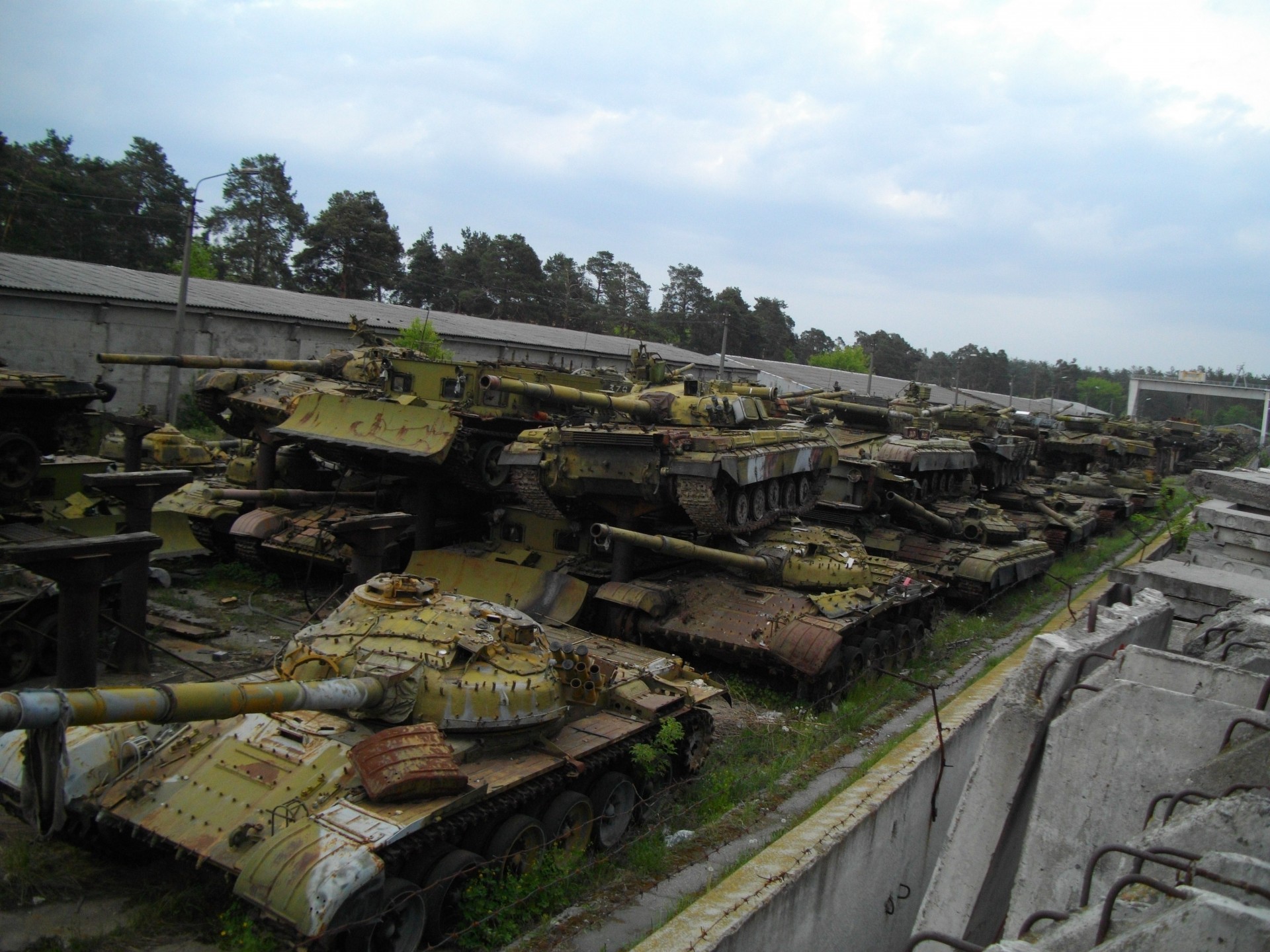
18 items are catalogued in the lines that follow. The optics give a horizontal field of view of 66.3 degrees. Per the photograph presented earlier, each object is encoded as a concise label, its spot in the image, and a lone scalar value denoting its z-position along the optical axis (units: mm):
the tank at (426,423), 12797
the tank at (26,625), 9188
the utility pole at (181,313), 18500
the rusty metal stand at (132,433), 11961
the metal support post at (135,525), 9141
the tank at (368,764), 4902
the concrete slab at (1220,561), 7391
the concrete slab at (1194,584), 6059
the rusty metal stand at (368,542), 8742
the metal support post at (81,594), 7562
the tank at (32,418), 11016
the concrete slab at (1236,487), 8359
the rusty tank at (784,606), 10078
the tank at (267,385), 14789
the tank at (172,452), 16344
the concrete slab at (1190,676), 3705
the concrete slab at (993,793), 4023
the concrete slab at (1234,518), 7395
